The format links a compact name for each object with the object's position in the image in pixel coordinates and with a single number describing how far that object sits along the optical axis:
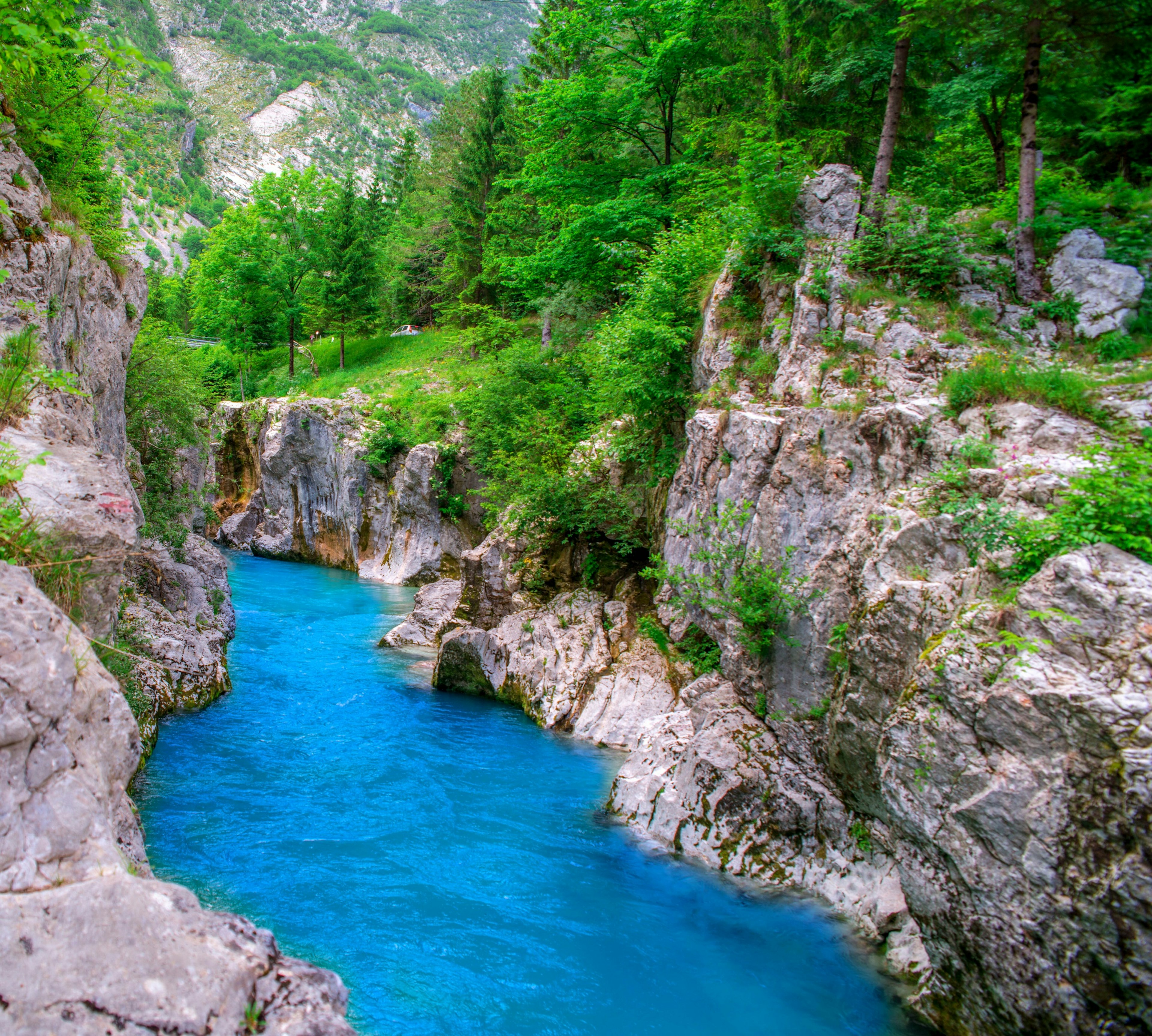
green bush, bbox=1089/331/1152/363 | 9.13
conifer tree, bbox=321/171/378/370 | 38.88
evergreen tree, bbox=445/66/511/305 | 35.81
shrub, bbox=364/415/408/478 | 30.34
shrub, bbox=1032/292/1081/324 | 10.07
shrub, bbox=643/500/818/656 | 9.94
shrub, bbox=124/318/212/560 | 17.69
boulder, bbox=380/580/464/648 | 19.25
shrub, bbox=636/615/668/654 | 14.20
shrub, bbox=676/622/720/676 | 12.14
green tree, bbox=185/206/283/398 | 40.66
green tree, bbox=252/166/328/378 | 40.09
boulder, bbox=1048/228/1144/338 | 9.76
